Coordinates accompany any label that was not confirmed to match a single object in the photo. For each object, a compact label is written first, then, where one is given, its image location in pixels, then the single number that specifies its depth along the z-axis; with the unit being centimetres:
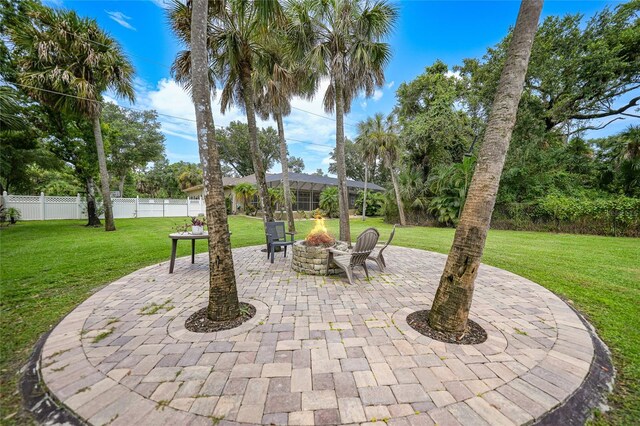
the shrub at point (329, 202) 2247
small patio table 478
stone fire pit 493
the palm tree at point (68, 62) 918
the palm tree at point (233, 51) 589
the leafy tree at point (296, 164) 3881
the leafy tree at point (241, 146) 3131
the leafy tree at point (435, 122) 1587
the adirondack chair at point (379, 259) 523
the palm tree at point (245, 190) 1983
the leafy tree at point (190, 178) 3038
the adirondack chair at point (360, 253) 440
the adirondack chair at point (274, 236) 597
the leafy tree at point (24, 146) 1032
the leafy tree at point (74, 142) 1139
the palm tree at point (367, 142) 1669
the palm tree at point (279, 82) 733
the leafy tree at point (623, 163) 1087
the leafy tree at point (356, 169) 3519
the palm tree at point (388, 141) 1631
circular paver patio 170
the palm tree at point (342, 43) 678
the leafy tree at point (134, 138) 2231
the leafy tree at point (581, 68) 1142
